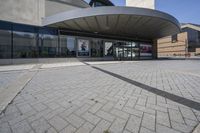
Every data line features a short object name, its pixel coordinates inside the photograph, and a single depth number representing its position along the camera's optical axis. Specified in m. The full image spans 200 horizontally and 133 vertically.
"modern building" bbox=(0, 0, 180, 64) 10.05
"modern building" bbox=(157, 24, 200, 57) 35.63
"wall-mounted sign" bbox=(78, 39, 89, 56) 14.01
